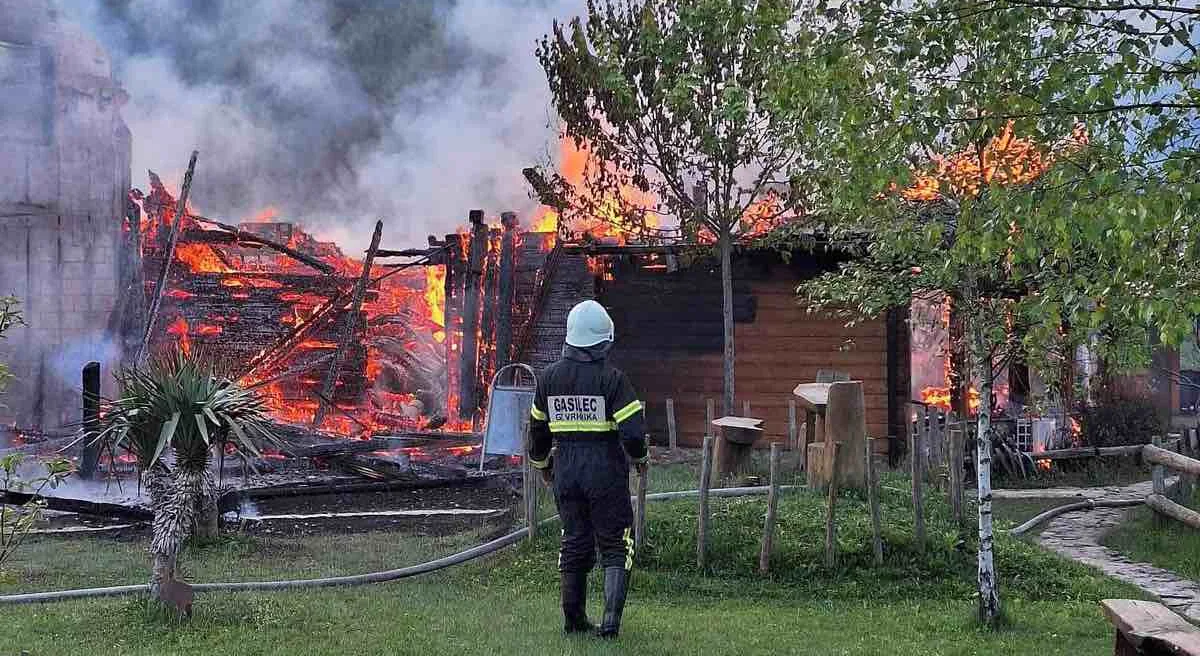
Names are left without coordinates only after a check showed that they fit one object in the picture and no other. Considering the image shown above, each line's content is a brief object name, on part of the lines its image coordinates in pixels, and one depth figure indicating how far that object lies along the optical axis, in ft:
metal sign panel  51.70
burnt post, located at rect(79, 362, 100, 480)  42.45
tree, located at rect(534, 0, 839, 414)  51.16
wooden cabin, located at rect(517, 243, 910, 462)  62.39
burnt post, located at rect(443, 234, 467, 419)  63.31
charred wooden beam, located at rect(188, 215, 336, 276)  63.93
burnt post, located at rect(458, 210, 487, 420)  62.85
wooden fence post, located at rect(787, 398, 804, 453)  49.96
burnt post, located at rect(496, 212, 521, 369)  62.75
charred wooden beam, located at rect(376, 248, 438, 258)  63.72
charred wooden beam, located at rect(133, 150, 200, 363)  59.88
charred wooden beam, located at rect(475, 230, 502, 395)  63.21
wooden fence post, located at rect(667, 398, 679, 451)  54.95
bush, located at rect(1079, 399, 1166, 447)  60.85
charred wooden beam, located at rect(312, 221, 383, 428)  61.57
